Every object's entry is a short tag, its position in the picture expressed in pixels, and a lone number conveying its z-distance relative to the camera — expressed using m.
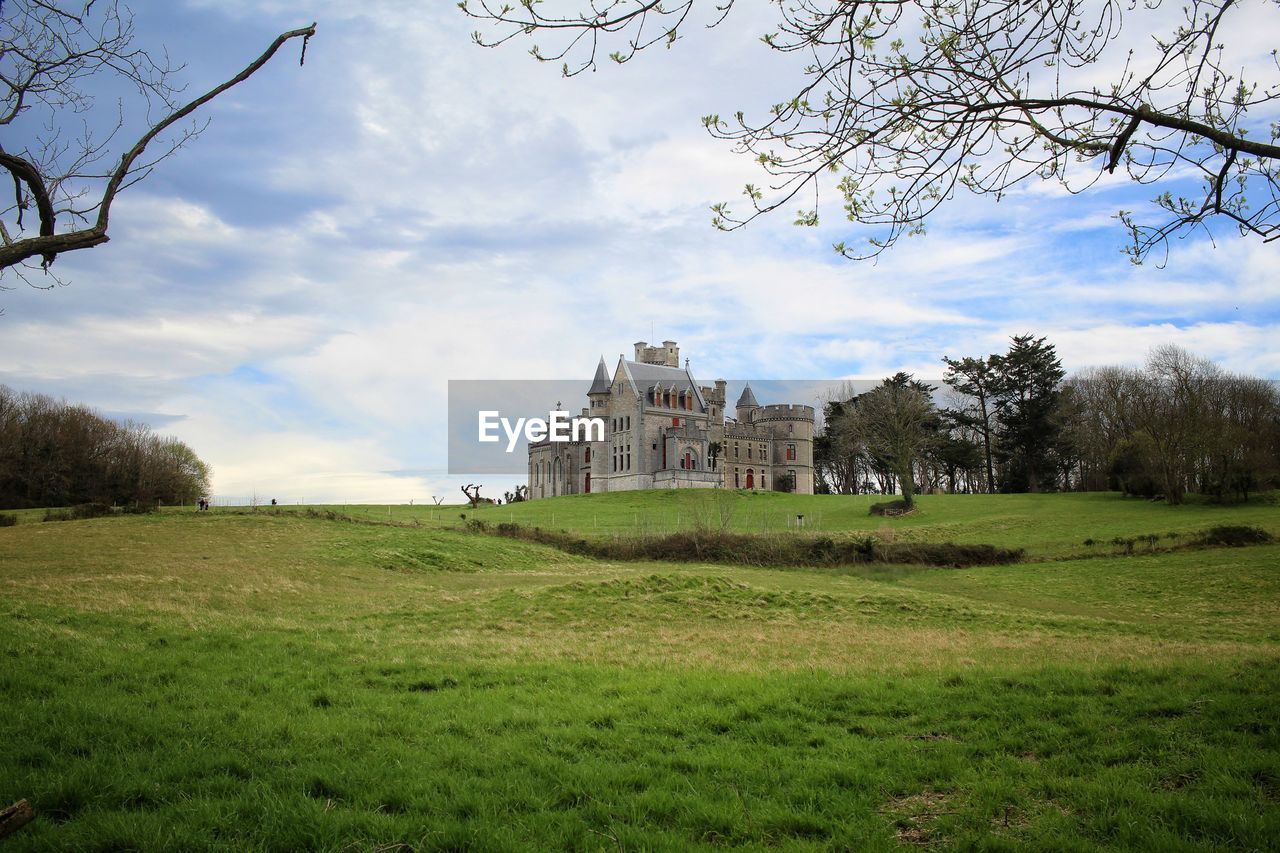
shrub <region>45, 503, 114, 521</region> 41.88
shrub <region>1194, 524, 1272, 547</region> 38.38
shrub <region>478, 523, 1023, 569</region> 41.25
